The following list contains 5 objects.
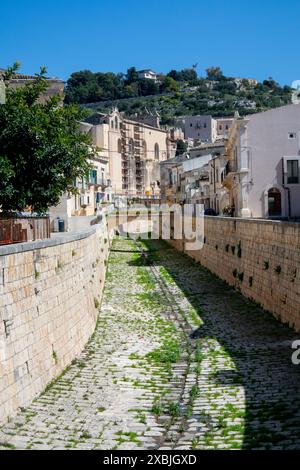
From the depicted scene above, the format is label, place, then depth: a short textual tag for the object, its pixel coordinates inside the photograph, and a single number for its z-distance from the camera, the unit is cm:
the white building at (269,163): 3762
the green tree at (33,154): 2195
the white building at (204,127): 16600
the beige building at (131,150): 11058
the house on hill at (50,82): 3625
